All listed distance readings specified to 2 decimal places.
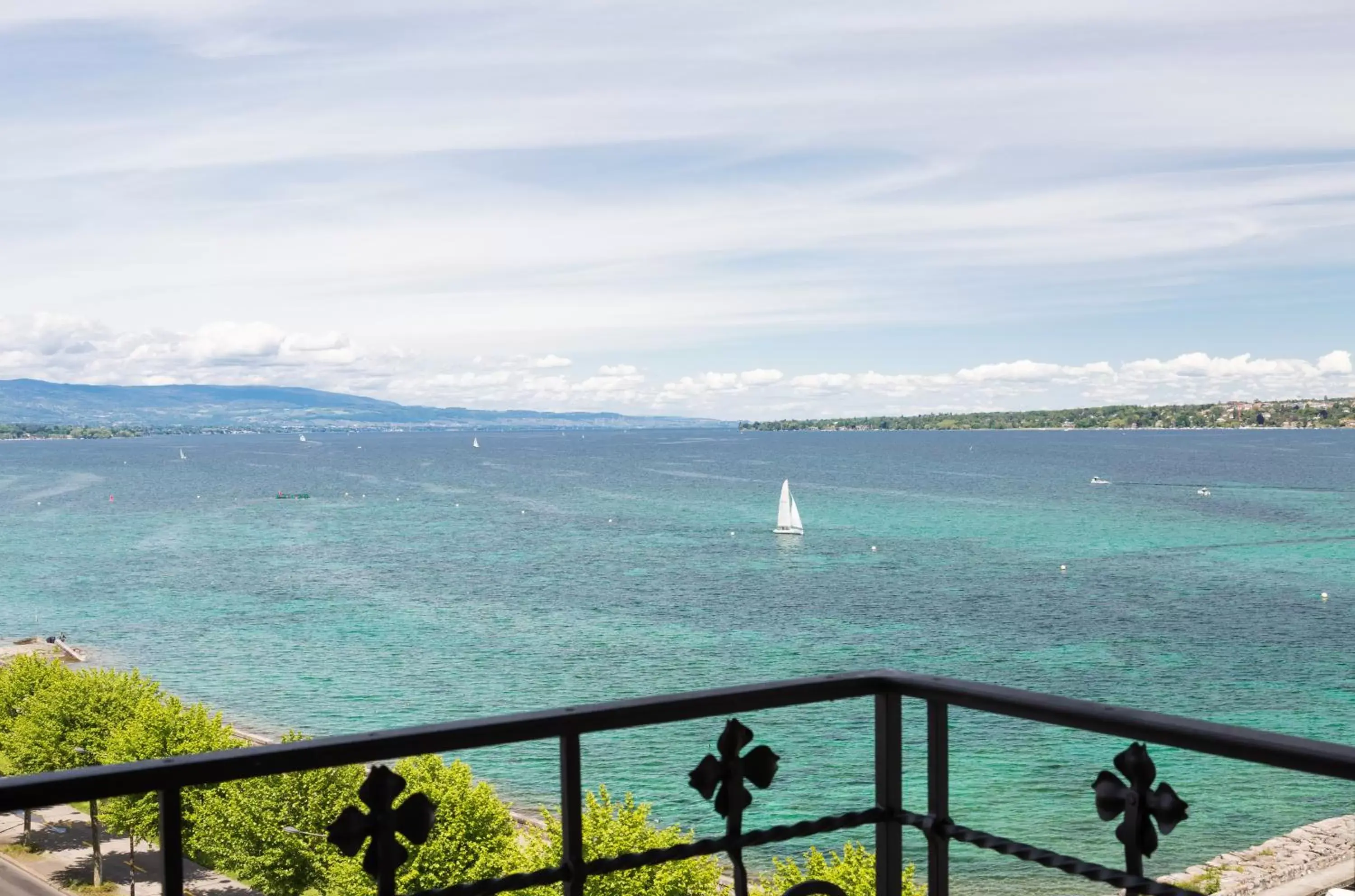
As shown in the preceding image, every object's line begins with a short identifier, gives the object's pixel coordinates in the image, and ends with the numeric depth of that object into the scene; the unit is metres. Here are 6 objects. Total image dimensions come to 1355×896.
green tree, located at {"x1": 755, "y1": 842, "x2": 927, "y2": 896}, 27.64
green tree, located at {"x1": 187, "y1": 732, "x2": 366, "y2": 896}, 34.41
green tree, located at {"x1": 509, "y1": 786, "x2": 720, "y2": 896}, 29.61
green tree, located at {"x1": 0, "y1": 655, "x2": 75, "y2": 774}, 45.62
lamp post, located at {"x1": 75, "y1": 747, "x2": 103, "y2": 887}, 34.11
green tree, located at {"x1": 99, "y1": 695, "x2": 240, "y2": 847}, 36.75
